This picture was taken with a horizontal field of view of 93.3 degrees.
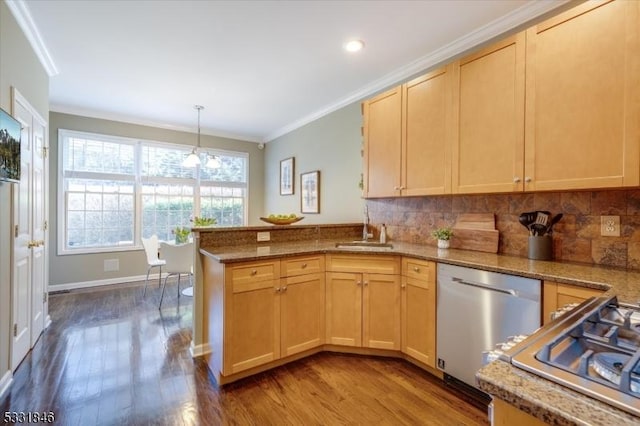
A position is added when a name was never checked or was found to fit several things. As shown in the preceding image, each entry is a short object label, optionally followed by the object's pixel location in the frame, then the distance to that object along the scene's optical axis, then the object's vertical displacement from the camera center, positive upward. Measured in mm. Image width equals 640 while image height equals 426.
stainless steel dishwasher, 1679 -613
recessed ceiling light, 2602 +1467
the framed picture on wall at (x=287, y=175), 5121 +636
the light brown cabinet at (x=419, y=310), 2164 -727
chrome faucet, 3330 -161
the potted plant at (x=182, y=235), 4441 -356
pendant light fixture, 4160 +692
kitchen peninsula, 1658 -374
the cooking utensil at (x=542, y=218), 2031 -29
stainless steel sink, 2580 -304
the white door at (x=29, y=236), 2254 -224
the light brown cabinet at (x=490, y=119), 1967 +656
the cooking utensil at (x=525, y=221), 2088 -52
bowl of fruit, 3037 -85
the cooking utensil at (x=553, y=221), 1992 -49
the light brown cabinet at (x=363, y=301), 2412 -728
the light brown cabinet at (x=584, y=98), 1543 +648
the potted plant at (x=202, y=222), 3762 -140
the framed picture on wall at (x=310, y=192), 4445 +306
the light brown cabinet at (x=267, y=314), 2075 -767
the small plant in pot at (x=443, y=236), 2541 -196
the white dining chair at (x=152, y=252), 4176 -590
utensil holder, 1998 -224
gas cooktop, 534 -310
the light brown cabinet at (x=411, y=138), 2395 +653
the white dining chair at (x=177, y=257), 3676 -570
